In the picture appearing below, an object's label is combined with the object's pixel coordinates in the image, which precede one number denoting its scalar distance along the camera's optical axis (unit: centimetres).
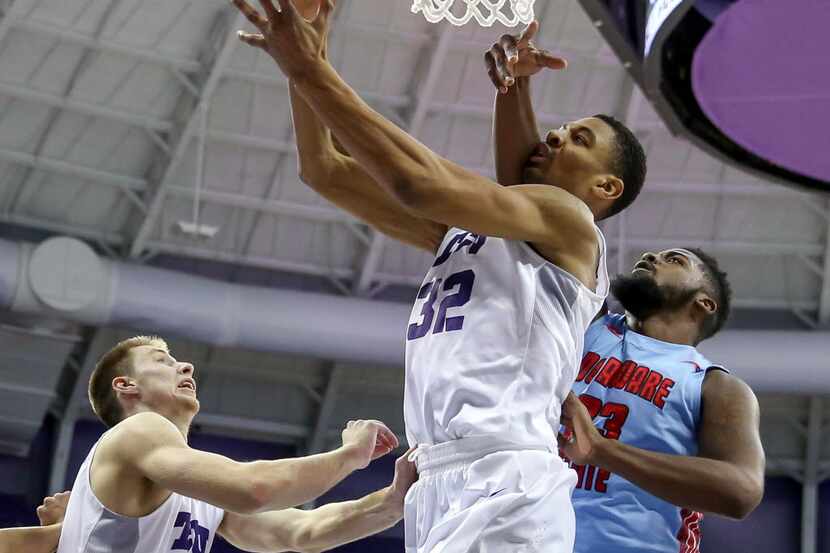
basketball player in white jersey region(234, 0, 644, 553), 786
